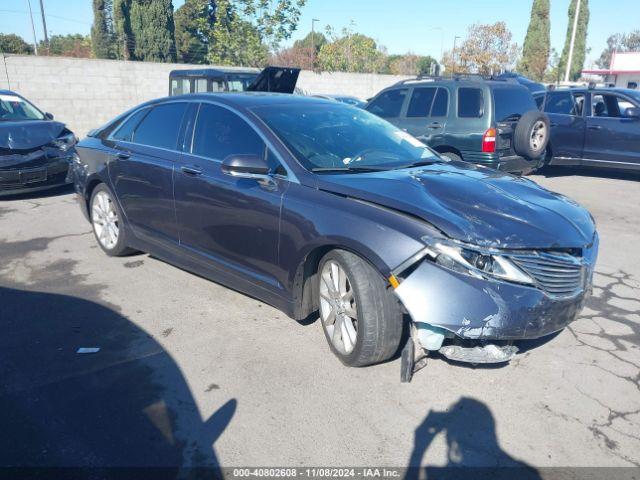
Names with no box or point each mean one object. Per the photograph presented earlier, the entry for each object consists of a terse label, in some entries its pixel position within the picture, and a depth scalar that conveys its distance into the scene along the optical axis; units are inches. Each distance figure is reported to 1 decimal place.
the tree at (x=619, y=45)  3440.0
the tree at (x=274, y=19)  928.9
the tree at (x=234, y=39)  922.7
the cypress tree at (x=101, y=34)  1505.9
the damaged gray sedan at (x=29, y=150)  305.4
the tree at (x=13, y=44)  1458.7
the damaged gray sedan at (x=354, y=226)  114.7
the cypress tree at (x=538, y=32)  1754.4
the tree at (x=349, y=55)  1444.4
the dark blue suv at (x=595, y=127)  386.9
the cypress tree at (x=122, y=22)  1200.2
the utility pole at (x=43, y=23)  1515.7
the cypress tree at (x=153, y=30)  1189.7
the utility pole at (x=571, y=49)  1175.0
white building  2018.2
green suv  309.7
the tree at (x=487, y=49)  1433.3
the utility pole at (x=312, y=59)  1275.8
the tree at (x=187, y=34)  1494.8
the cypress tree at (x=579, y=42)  2074.3
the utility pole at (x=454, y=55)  1502.7
